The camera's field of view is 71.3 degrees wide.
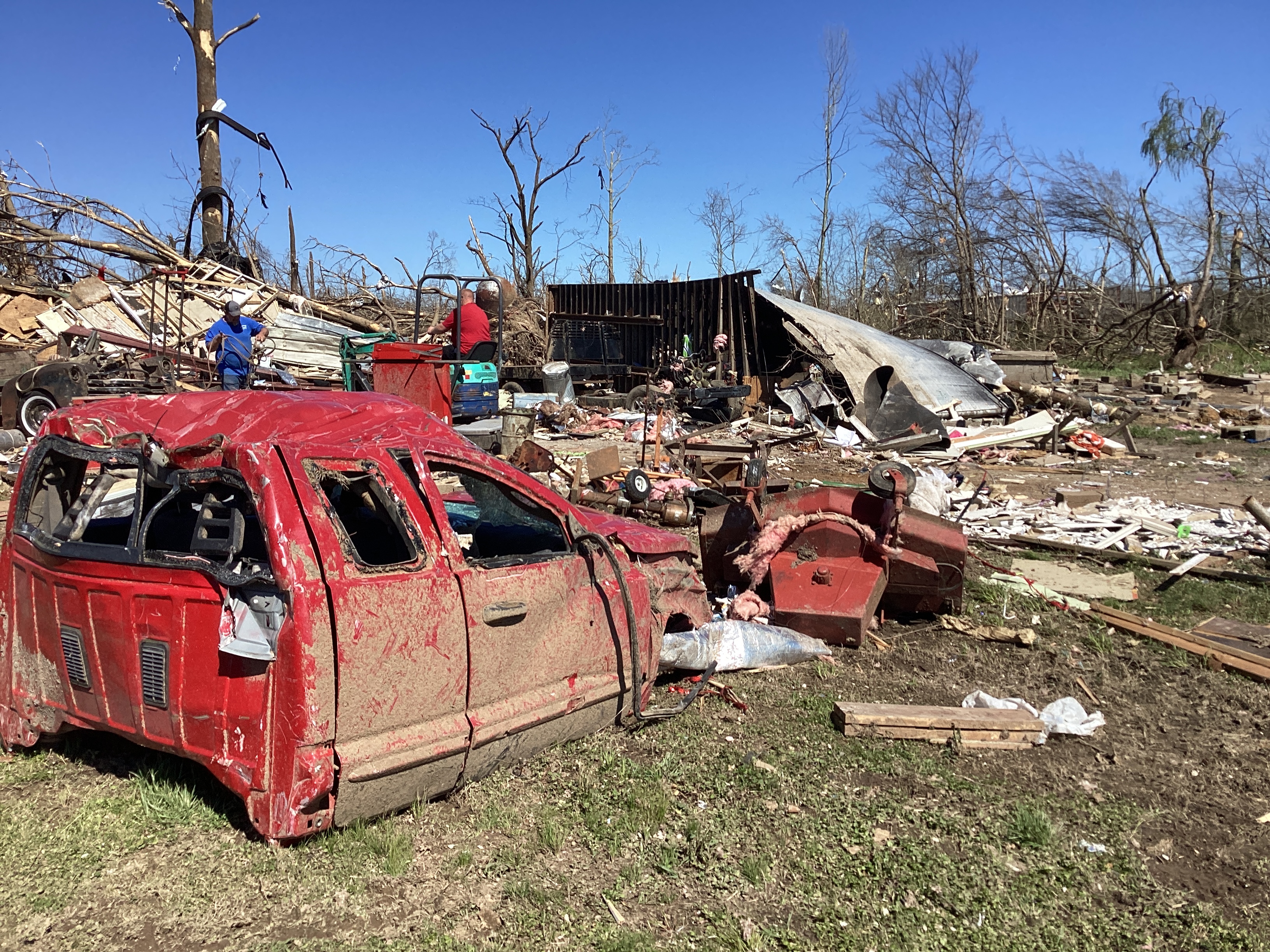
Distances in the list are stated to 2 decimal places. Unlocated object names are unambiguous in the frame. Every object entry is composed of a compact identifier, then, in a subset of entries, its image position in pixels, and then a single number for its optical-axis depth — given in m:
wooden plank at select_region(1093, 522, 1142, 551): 8.81
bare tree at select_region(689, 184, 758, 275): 40.59
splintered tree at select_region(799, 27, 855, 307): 38.47
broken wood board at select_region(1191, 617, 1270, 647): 6.20
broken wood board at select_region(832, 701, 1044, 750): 4.65
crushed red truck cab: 3.12
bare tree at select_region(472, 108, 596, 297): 33.78
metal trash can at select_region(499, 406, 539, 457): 13.10
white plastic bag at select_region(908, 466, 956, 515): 9.80
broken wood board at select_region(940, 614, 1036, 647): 6.12
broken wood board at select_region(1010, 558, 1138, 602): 7.41
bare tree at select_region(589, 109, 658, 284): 36.50
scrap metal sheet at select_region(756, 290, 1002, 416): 17.83
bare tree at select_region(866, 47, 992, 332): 31.27
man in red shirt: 12.29
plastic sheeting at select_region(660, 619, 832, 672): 5.17
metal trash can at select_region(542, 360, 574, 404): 17.98
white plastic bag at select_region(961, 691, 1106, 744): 4.82
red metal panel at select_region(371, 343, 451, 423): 11.58
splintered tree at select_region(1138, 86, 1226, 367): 31.28
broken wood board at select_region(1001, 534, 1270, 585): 7.68
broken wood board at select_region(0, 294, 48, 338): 17.00
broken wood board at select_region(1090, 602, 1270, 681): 5.68
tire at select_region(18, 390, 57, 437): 12.49
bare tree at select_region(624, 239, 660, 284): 36.73
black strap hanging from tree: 20.17
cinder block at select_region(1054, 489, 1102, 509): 10.70
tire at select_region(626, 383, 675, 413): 17.66
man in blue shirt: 11.30
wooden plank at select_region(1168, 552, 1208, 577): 7.82
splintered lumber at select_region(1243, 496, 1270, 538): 7.74
